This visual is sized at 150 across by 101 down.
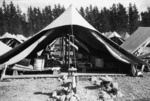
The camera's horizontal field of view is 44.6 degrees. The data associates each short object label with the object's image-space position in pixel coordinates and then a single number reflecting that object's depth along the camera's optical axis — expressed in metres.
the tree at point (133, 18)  66.41
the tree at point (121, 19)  67.47
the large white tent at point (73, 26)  8.66
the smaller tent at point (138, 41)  11.91
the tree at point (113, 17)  70.00
